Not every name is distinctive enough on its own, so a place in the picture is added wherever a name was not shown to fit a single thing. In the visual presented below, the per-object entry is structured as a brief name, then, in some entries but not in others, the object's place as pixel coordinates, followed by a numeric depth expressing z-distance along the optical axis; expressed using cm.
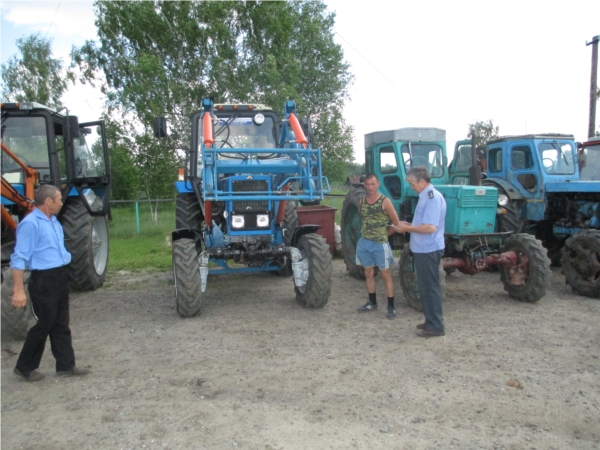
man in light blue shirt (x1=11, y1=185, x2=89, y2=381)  374
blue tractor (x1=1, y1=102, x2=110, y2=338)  595
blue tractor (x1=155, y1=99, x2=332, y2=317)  554
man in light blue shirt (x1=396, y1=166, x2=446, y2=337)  483
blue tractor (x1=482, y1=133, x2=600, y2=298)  763
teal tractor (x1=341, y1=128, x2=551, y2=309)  596
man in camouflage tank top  556
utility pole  1512
